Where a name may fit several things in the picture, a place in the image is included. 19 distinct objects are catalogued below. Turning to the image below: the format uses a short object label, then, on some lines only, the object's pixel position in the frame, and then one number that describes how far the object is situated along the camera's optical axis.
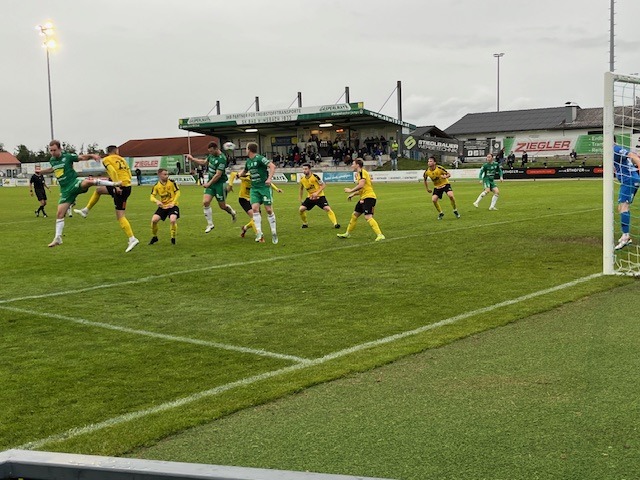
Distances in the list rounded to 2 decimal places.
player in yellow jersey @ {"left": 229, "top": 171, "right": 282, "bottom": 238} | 16.47
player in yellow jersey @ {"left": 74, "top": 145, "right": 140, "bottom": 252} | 14.16
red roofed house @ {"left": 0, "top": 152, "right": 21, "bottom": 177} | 112.50
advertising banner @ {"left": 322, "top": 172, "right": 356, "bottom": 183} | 53.72
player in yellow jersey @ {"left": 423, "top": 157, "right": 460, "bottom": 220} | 19.78
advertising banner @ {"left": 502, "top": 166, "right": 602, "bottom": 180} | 45.56
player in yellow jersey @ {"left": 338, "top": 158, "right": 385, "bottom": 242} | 15.12
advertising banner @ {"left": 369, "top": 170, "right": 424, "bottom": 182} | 52.31
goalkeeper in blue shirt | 11.57
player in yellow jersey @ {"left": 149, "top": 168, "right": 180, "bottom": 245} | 15.45
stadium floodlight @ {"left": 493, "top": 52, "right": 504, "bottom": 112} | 84.19
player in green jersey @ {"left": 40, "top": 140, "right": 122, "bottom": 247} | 14.17
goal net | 9.74
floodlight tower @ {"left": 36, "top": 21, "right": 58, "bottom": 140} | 51.81
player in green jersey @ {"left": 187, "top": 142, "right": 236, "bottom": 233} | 16.81
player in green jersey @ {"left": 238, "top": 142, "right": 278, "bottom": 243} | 15.05
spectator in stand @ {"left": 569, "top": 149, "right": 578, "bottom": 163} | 57.70
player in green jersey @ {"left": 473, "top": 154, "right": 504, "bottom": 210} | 23.03
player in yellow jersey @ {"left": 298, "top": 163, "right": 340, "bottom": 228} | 17.78
